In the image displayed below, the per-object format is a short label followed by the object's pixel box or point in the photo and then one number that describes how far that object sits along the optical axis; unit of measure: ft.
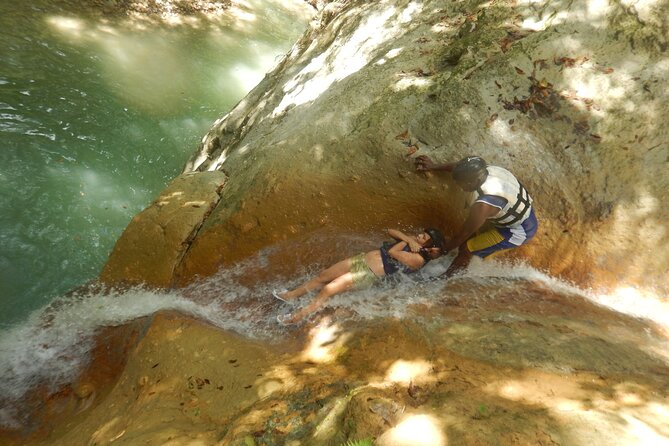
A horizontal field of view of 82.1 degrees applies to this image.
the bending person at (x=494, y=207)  13.12
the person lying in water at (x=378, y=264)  14.53
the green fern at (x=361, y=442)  7.02
